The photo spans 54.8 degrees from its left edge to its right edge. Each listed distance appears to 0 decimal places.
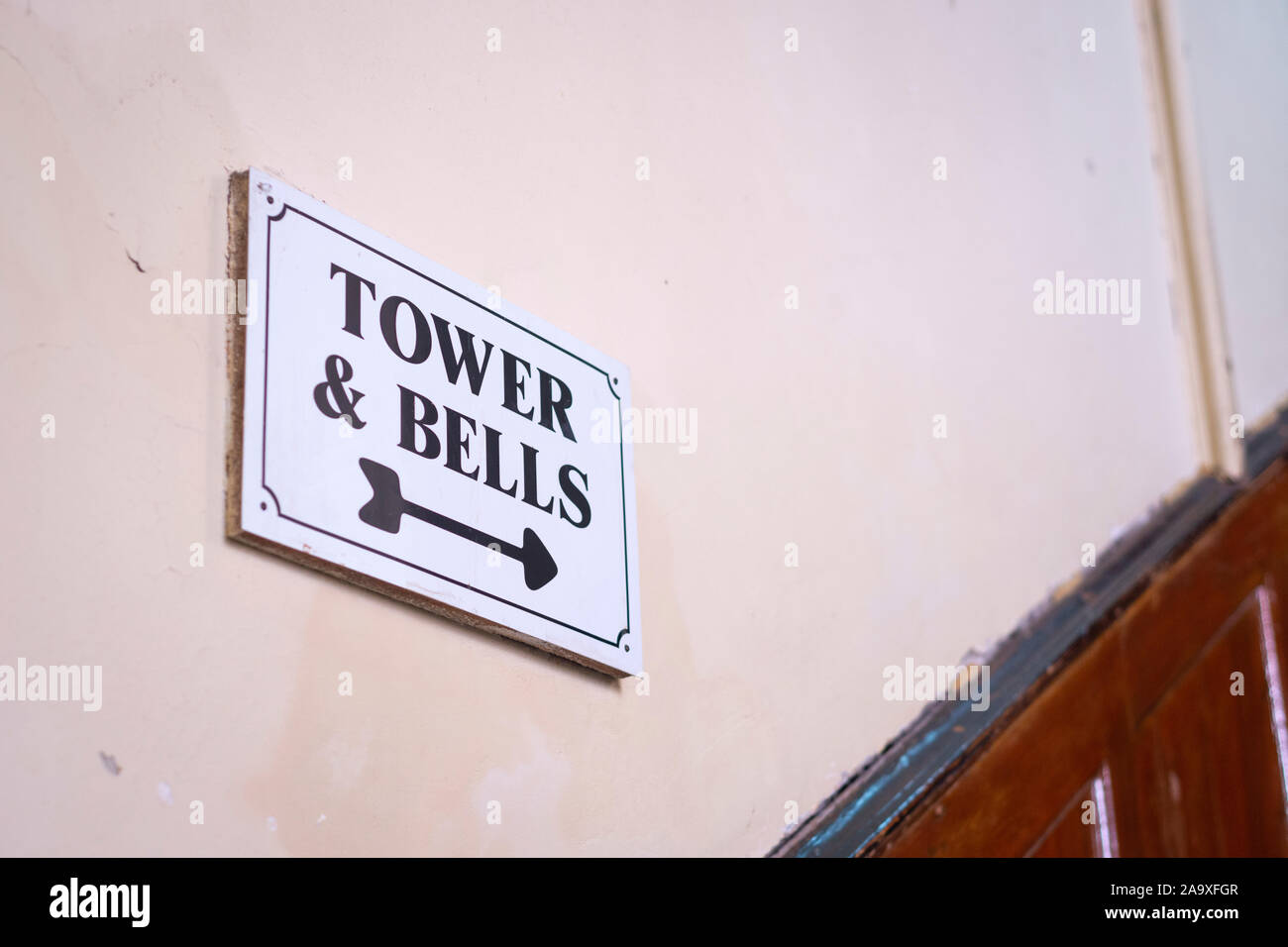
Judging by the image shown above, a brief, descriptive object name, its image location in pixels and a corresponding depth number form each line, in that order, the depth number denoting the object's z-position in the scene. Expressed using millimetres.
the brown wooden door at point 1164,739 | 1160
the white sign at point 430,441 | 738
